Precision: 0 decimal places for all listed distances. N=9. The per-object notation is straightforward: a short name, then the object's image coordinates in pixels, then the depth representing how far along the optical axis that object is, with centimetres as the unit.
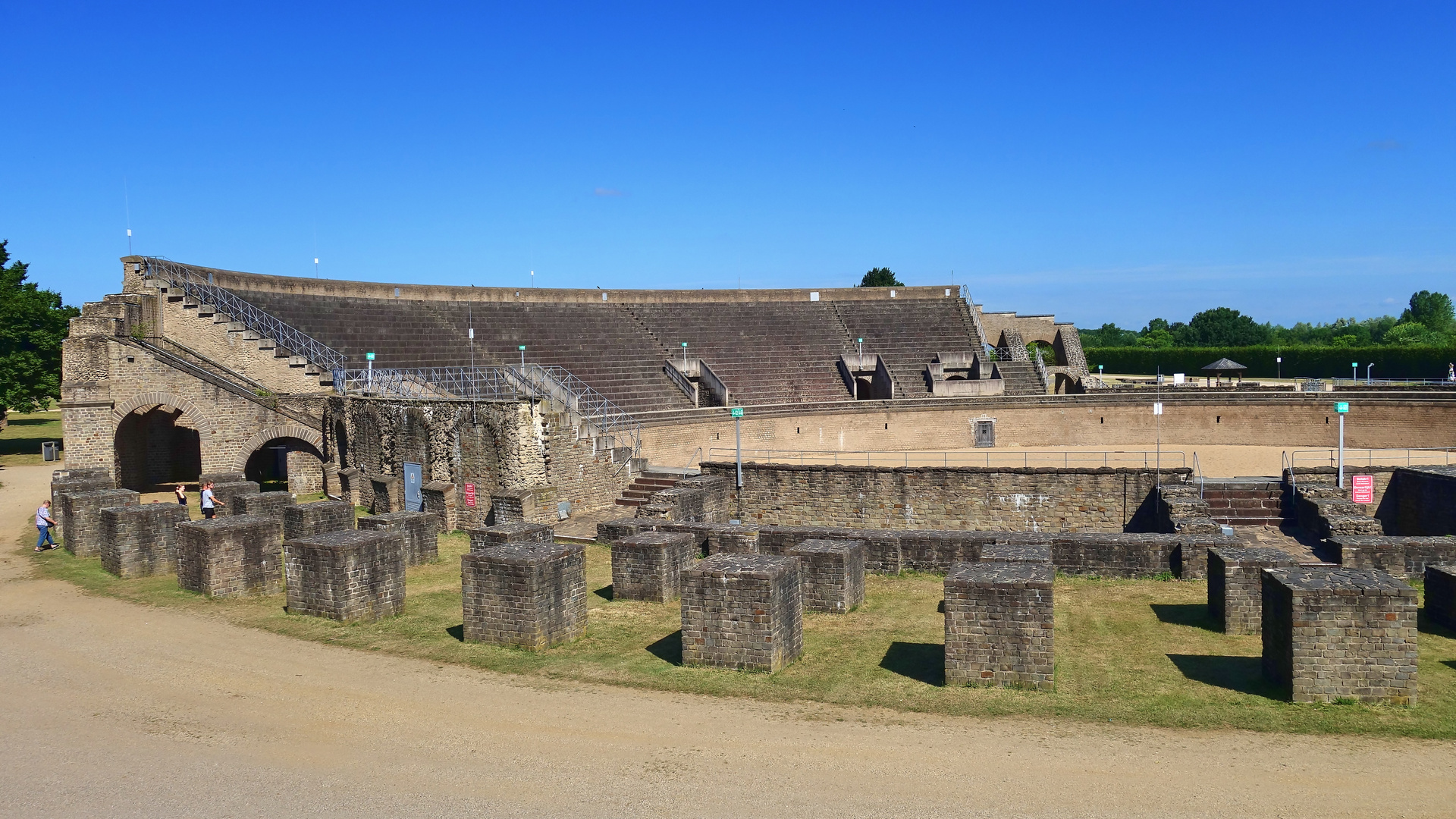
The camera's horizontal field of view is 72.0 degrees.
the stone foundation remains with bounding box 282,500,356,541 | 1778
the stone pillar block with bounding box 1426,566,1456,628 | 1154
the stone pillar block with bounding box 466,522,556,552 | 1529
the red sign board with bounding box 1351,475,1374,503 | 2130
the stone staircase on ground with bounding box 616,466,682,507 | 2371
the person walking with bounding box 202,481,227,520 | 2036
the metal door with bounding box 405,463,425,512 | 2317
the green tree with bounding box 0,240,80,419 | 3425
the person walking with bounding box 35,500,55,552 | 1888
